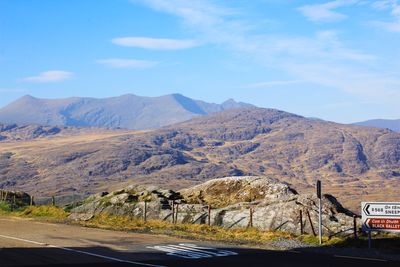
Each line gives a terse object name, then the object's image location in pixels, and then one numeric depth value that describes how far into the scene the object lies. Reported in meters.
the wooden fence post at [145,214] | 37.53
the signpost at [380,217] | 23.66
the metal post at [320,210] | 26.02
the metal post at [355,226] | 25.86
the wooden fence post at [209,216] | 33.47
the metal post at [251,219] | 31.32
